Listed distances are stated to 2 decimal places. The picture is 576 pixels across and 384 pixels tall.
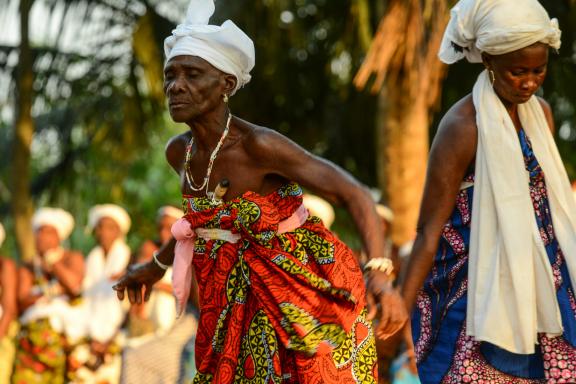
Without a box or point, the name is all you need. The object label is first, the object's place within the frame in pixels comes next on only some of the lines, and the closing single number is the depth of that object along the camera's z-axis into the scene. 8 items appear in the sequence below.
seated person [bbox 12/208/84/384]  18.61
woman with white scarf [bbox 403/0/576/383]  8.46
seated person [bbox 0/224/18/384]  18.32
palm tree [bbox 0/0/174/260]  24.47
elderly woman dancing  8.41
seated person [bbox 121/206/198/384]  16.87
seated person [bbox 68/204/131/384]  18.77
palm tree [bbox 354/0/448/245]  18.11
